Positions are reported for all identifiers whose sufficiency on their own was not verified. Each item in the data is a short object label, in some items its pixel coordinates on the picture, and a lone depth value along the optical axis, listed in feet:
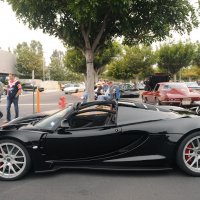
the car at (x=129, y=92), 105.19
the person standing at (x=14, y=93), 40.24
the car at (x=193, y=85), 81.20
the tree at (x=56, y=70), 350.33
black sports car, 16.81
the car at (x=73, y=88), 160.25
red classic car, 49.70
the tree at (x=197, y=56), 176.04
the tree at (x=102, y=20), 49.52
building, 206.64
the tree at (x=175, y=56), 161.27
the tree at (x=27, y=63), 240.73
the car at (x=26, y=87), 174.68
